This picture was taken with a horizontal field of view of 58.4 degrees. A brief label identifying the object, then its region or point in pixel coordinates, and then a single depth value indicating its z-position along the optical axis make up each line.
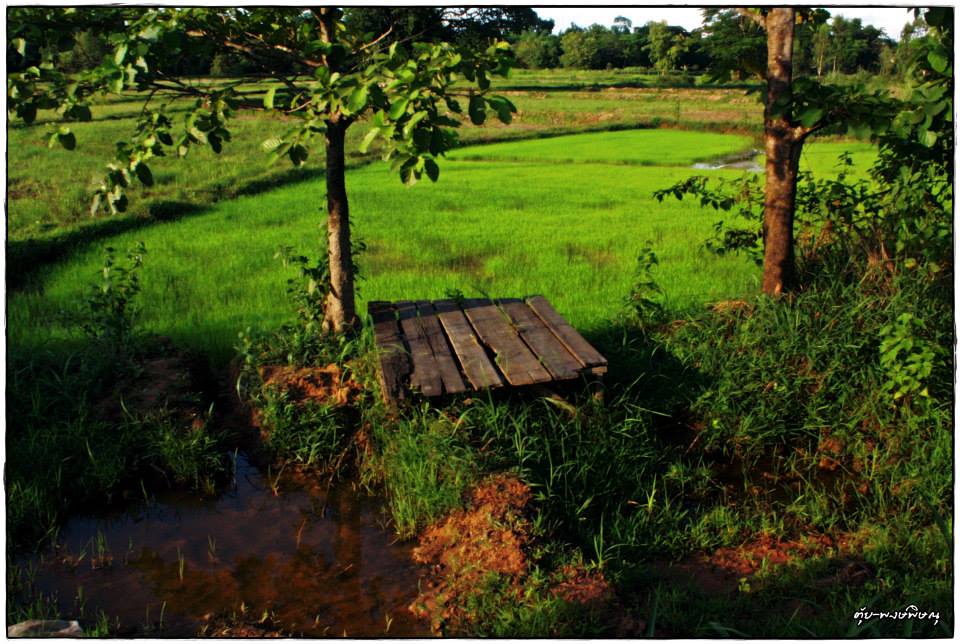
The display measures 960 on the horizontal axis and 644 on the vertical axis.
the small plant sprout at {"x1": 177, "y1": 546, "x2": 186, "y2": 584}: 3.50
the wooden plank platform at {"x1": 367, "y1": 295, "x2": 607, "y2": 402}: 4.13
